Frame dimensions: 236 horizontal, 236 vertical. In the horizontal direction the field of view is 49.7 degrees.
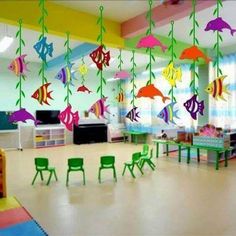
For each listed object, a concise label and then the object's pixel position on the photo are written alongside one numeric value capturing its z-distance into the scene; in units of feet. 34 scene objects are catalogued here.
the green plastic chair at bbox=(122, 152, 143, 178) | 18.58
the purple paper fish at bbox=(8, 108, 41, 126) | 11.41
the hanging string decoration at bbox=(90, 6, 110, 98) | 11.63
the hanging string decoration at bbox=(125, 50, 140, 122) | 13.53
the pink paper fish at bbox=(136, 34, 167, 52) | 10.99
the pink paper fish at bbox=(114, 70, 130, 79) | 16.77
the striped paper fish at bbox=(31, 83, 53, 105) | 11.88
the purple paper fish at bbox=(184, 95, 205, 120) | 10.61
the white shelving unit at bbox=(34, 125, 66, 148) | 33.24
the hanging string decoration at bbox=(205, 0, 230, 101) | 9.47
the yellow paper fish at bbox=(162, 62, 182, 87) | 12.46
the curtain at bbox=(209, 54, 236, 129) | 26.09
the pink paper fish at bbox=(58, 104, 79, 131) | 12.07
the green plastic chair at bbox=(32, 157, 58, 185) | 17.03
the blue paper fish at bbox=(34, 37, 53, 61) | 11.23
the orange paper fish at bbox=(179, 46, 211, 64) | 10.56
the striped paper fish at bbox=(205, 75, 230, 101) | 10.64
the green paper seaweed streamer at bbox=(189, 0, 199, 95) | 10.24
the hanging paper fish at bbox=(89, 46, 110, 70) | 11.63
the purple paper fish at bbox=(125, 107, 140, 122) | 13.53
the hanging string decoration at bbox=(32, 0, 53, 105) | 11.23
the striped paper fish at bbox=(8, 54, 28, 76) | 12.18
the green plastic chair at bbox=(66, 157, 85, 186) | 16.81
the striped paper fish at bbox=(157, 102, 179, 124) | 11.64
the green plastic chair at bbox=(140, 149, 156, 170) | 20.59
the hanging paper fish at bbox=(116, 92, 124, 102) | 15.68
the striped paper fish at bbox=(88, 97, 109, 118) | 12.90
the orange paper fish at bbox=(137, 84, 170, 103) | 11.25
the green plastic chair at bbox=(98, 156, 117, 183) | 17.34
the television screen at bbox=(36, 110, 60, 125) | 33.45
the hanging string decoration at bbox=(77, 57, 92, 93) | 19.53
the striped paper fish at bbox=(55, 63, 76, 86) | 14.49
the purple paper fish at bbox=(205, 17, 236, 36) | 9.45
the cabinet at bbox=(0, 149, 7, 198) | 14.67
